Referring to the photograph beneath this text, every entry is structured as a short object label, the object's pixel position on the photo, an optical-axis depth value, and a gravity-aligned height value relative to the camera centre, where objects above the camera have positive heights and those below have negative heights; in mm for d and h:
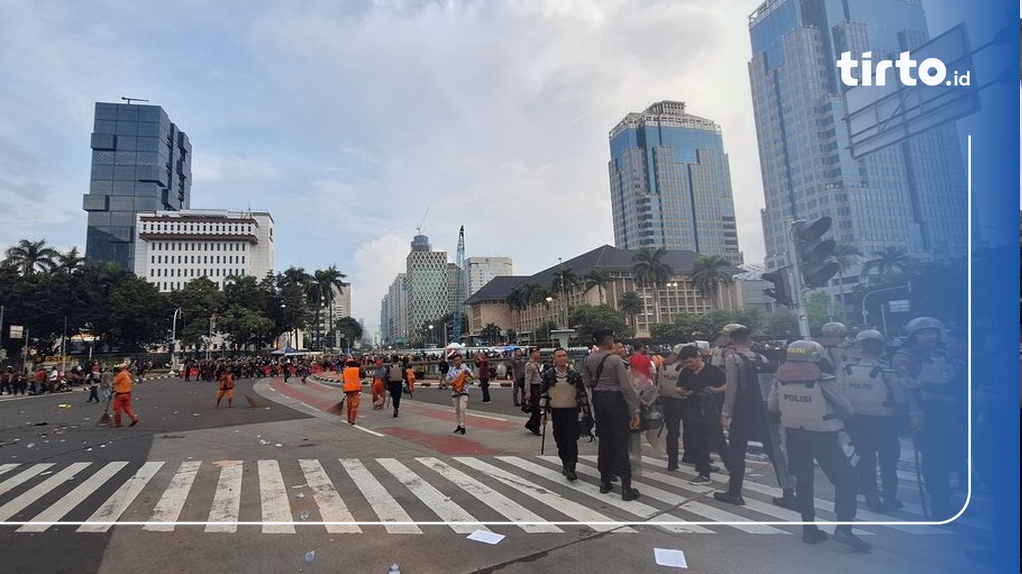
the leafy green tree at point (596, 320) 77425 +3026
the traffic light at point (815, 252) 4812 +735
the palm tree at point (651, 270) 74562 +9941
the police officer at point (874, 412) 4758 -848
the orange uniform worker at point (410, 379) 20969 -1248
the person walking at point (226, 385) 18422 -961
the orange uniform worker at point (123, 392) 13094 -734
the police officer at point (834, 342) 4914 -143
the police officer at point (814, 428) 4488 -899
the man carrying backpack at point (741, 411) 5742 -900
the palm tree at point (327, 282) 89281 +12581
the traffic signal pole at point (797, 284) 5078 +462
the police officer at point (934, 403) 3969 -672
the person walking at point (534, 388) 10562 -997
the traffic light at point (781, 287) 5469 +459
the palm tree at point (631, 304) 88250 +5801
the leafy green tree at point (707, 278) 39494 +4928
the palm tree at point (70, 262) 68312 +14222
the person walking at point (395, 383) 14703 -963
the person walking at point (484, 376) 18281 -1111
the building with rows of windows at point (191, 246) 118938 +27291
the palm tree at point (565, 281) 90875 +10888
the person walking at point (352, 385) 13312 -872
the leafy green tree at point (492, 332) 135250 +3334
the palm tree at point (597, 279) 88750 +10734
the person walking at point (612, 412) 6059 -892
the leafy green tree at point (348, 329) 141250 +6671
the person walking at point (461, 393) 11273 -1045
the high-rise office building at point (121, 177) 129250 +48017
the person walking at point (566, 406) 6883 -891
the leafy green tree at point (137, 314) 64938 +6375
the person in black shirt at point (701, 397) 6984 -876
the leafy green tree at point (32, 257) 67500 +15063
